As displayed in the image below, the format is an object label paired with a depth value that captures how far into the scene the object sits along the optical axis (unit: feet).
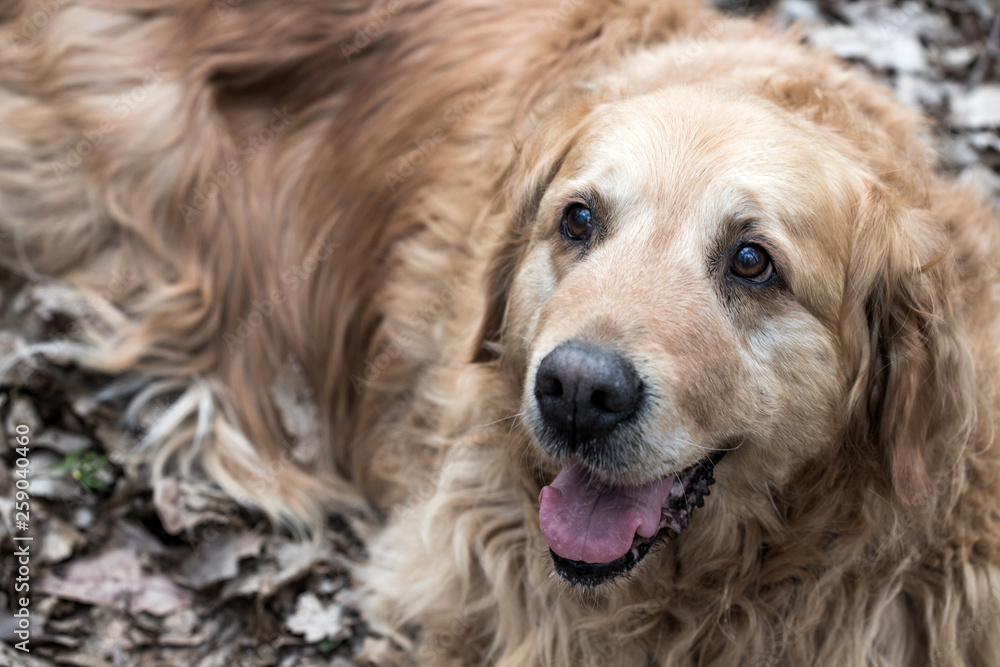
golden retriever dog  8.07
